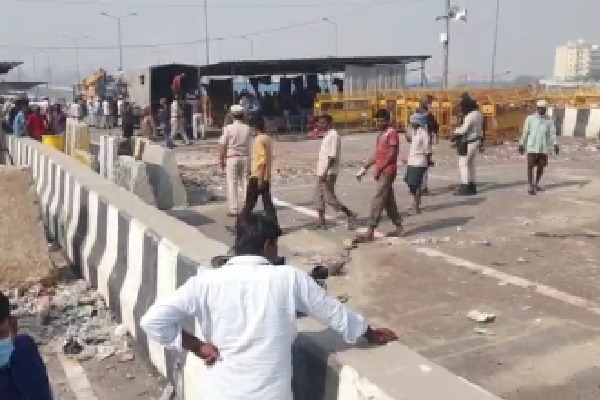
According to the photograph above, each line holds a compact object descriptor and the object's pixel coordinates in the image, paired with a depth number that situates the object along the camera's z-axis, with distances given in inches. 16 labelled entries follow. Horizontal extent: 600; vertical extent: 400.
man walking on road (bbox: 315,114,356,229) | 383.6
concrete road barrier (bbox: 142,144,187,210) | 474.0
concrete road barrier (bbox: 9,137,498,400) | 103.4
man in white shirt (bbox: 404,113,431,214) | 419.2
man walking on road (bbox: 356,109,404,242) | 358.6
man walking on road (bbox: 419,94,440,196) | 502.6
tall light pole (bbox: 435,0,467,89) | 1332.4
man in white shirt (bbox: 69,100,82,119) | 1385.7
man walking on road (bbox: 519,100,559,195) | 486.6
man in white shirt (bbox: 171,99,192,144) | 972.3
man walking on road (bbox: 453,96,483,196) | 497.0
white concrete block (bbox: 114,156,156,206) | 434.9
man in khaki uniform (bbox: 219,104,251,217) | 422.6
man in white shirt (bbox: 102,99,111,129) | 1400.1
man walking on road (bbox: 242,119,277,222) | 381.1
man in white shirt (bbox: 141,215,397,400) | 108.6
